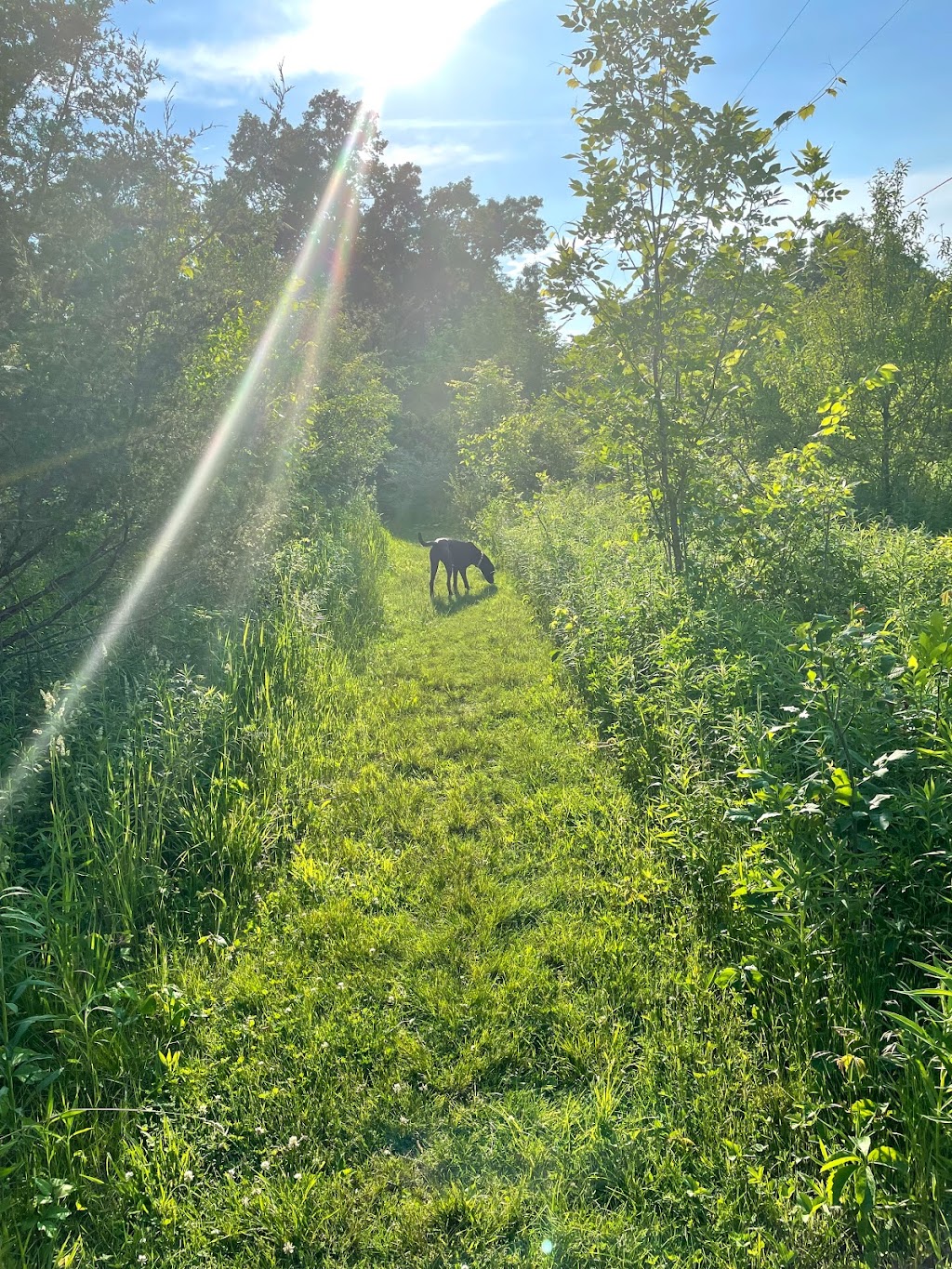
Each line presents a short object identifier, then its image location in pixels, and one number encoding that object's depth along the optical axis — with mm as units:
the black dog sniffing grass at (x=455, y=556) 10047
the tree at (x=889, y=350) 11891
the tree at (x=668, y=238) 5004
